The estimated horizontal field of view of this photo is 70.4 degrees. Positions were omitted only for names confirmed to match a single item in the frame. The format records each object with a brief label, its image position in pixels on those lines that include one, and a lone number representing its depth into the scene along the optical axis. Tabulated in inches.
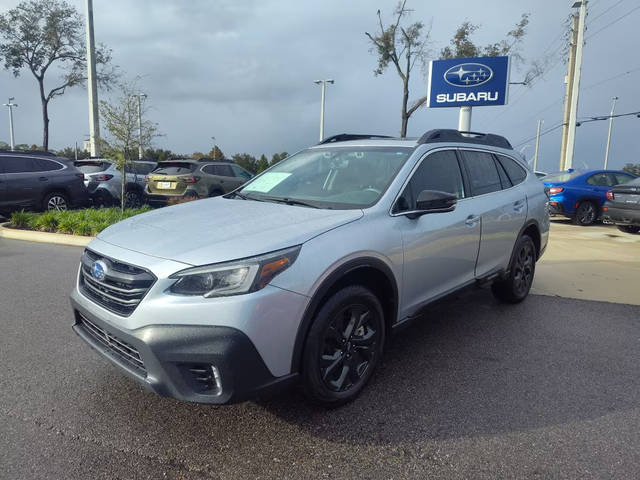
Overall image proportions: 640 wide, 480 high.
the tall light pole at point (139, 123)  447.8
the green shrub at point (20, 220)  381.4
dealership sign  524.1
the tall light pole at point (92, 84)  609.9
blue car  463.5
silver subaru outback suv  88.8
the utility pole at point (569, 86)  793.6
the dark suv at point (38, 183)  410.9
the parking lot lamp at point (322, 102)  1273.4
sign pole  545.0
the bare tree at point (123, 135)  428.8
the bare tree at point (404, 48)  867.4
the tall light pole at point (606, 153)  2093.3
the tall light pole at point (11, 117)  1973.4
